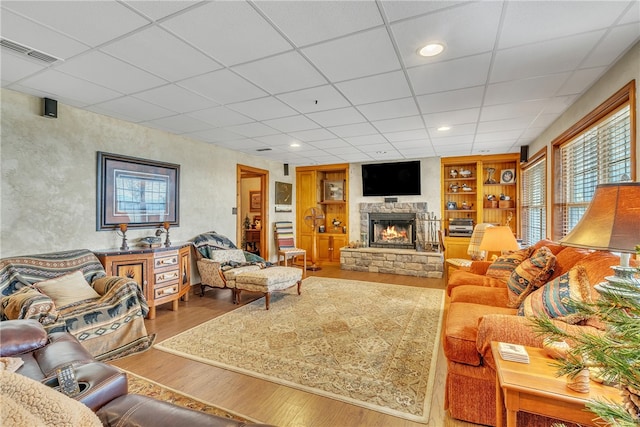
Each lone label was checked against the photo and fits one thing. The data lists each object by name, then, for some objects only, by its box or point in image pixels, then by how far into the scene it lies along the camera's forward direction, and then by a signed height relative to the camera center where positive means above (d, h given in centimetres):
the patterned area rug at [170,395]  185 -125
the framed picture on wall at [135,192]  349 +28
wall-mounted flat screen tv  636 +78
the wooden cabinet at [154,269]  327 -66
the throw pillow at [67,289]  258 -69
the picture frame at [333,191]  729 +57
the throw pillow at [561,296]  162 -49
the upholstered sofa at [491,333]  158 -74
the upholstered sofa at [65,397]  68 -68
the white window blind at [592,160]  235 +51
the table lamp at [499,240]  323 -29
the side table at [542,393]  113 -70
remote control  110 -64
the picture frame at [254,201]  816 +36
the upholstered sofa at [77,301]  222 -74
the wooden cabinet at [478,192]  585 +47
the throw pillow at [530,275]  219 -47
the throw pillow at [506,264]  294 -52
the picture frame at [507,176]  581 +76
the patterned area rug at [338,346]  209 -123
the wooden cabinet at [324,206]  721 +20
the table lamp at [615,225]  116 -5
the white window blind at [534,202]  429 +19
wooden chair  607 -58
